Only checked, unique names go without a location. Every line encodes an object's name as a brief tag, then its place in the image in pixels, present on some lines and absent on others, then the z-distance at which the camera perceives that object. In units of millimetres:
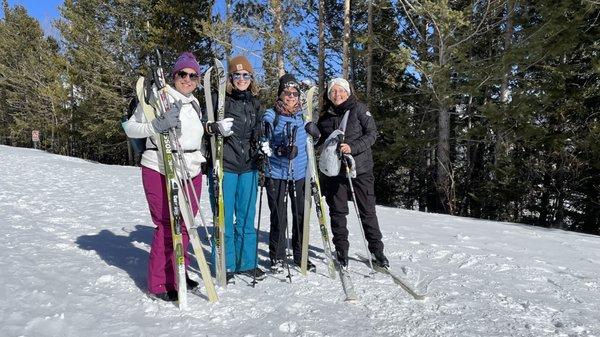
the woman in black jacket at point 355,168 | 4285
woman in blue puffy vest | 4051
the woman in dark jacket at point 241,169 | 3902
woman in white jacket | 3385
